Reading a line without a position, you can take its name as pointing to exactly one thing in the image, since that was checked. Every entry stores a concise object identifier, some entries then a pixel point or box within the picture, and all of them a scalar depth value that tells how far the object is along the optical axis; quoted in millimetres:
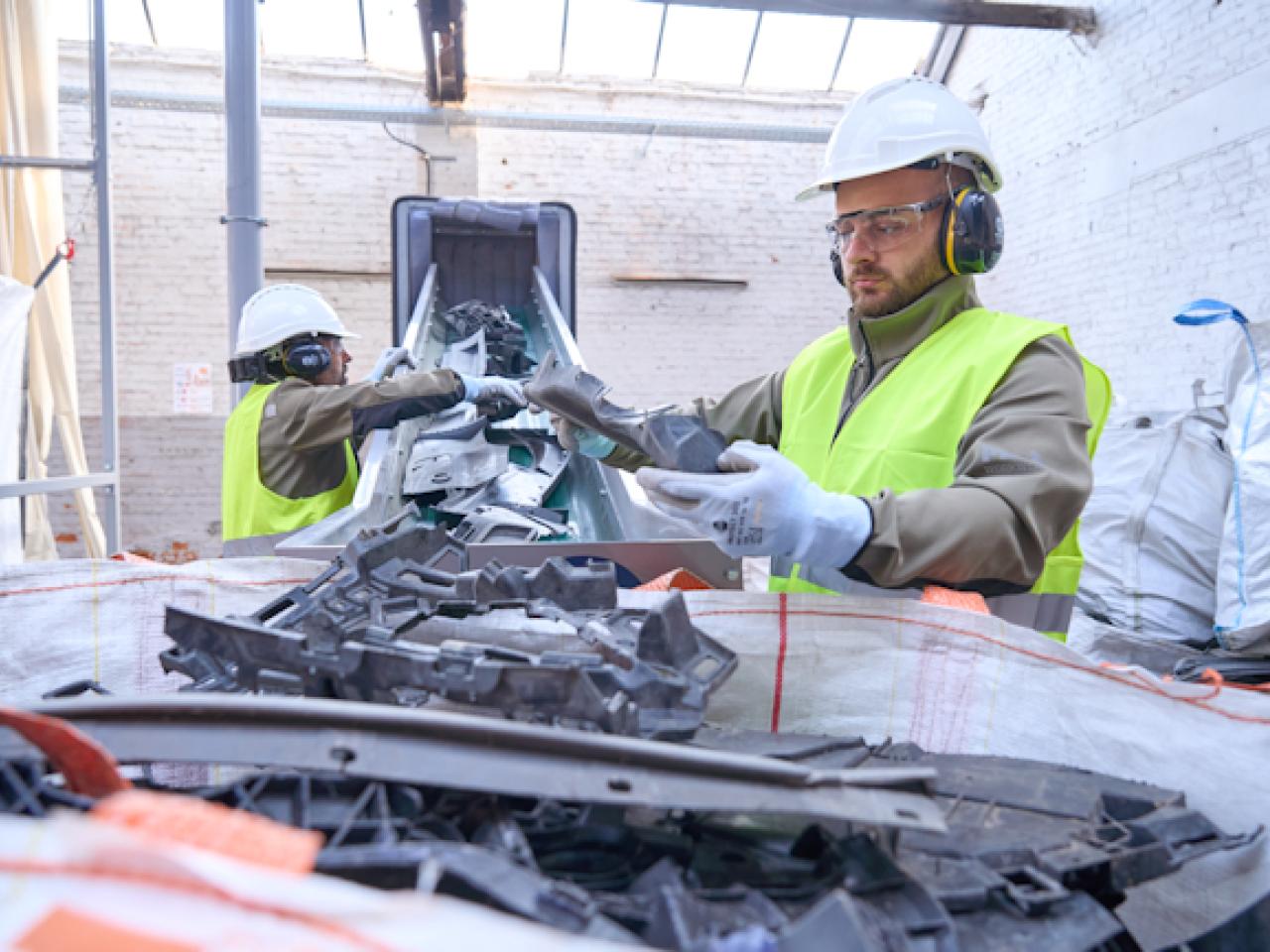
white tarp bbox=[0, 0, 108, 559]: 4793
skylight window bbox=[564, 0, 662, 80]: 9484
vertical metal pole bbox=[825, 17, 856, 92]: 9923
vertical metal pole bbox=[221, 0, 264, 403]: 5207
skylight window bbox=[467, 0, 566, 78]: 9398
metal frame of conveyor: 2845
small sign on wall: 8664
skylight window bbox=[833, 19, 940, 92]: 9953
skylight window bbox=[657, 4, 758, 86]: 9711
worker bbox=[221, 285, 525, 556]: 3150
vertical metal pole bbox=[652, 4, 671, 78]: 9576
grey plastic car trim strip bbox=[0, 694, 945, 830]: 748
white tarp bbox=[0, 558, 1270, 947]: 1105
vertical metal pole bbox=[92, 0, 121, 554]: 4332
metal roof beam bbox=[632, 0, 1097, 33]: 6727
